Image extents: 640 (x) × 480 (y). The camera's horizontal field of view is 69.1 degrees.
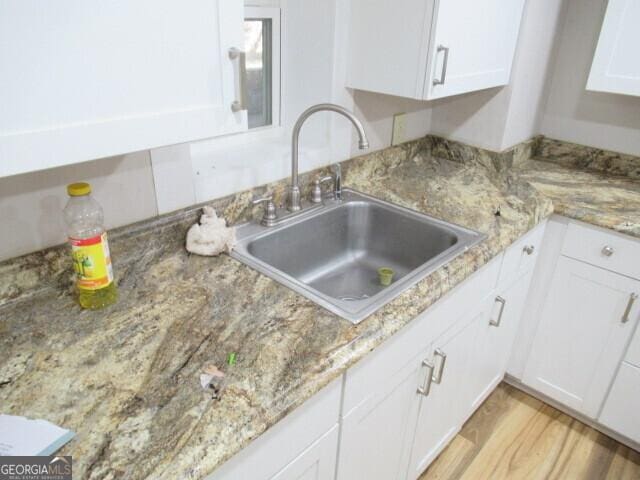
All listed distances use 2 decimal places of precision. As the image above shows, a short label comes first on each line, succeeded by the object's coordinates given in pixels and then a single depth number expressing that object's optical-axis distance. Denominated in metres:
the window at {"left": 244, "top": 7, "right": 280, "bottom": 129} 1.45
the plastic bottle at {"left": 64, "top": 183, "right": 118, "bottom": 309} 0.90
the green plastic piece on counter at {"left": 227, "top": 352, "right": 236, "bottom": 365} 0.83
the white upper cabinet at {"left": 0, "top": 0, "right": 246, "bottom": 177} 0.61
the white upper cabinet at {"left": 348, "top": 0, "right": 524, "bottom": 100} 1.28
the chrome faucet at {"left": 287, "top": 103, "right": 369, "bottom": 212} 1.14
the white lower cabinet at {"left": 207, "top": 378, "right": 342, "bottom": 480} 0.78
